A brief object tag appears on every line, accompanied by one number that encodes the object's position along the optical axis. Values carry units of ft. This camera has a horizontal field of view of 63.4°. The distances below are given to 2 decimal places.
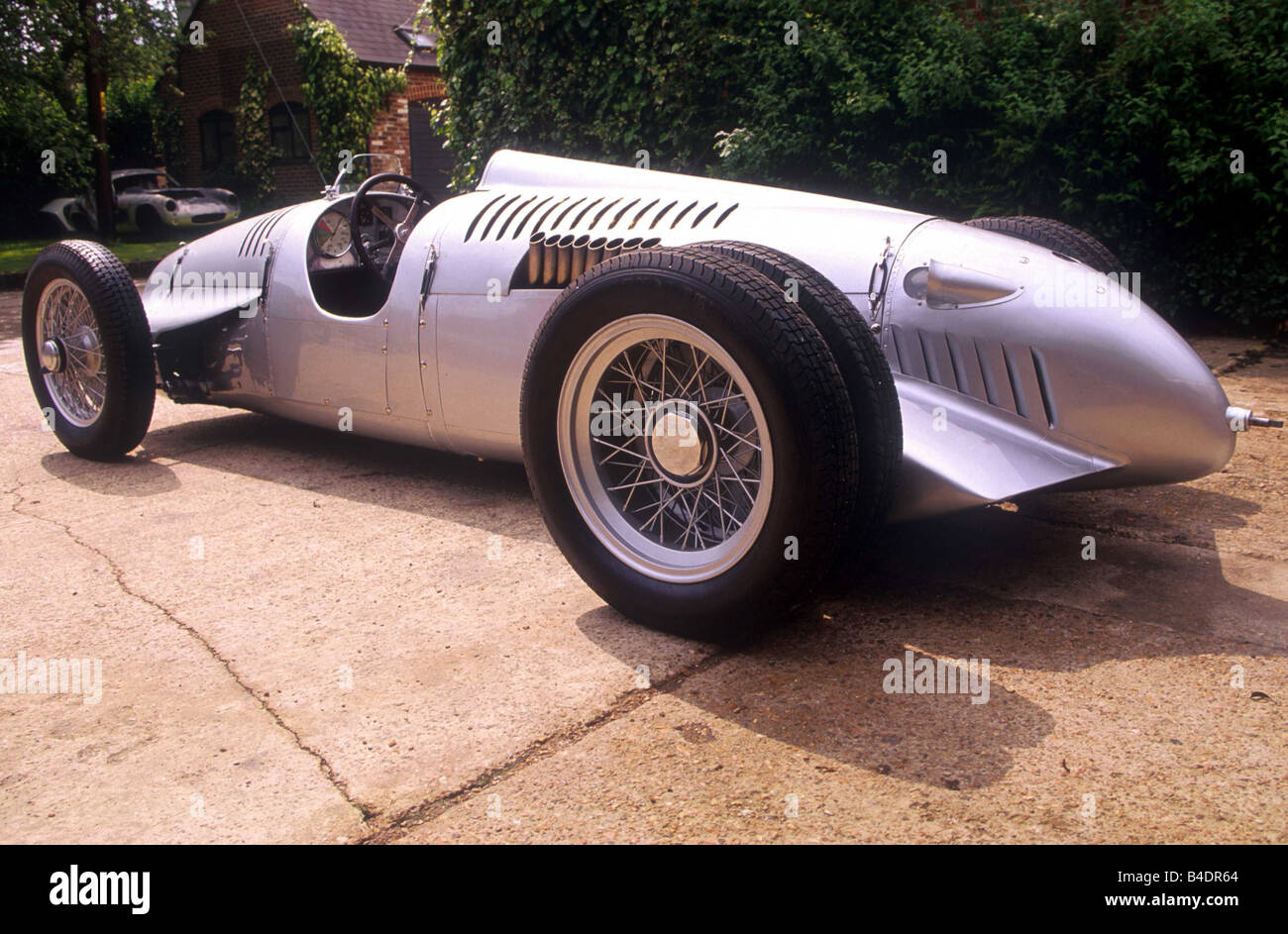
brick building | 70.13
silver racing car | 8.16
